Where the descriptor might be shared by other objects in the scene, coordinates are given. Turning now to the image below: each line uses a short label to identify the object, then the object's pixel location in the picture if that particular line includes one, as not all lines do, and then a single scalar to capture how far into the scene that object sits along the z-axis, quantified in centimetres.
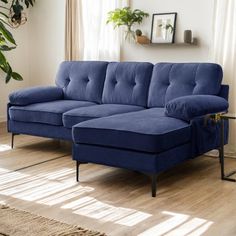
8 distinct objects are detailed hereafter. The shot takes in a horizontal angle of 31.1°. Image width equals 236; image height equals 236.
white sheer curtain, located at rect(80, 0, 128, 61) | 482
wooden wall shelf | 449
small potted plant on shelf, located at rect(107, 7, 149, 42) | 457
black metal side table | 326
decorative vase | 420
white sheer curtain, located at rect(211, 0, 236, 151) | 396
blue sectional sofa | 296
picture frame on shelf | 440
